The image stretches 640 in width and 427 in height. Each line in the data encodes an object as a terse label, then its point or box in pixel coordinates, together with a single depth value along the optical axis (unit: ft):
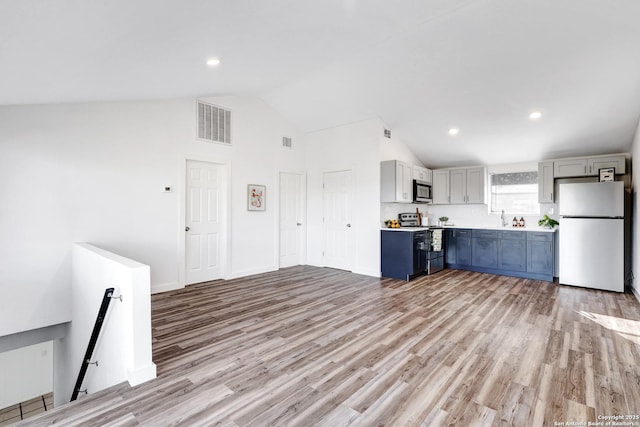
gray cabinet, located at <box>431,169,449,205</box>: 22.79
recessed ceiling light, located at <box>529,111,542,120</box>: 15.88
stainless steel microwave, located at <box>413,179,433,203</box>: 20.99
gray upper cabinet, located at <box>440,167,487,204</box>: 21.42
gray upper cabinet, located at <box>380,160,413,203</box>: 18.61
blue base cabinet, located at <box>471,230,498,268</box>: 20.07
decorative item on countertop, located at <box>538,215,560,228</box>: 19.06
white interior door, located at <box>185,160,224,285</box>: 16.84
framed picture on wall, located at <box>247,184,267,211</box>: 19.30
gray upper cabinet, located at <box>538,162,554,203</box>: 18.99
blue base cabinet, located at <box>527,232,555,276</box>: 18.21
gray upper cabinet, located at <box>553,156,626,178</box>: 17.53
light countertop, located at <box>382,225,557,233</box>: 18.25
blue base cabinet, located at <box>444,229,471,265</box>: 21.18
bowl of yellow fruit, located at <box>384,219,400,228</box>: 19.20
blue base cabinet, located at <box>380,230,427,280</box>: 17.83
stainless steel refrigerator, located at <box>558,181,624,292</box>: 15.83
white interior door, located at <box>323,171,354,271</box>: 20.56
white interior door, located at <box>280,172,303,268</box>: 21.47
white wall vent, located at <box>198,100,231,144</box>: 16.93
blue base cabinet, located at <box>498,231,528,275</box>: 19.07
